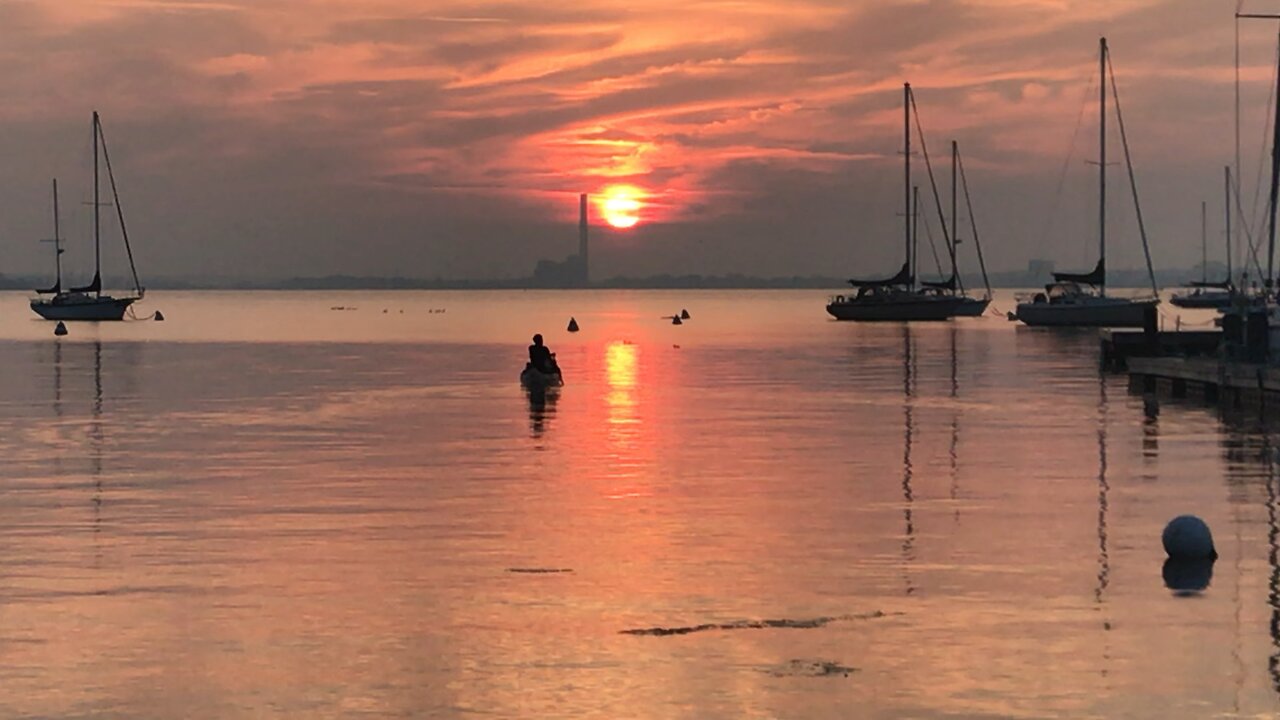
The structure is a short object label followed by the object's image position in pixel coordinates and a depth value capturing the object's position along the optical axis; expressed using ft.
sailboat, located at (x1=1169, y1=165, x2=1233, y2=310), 575.54
